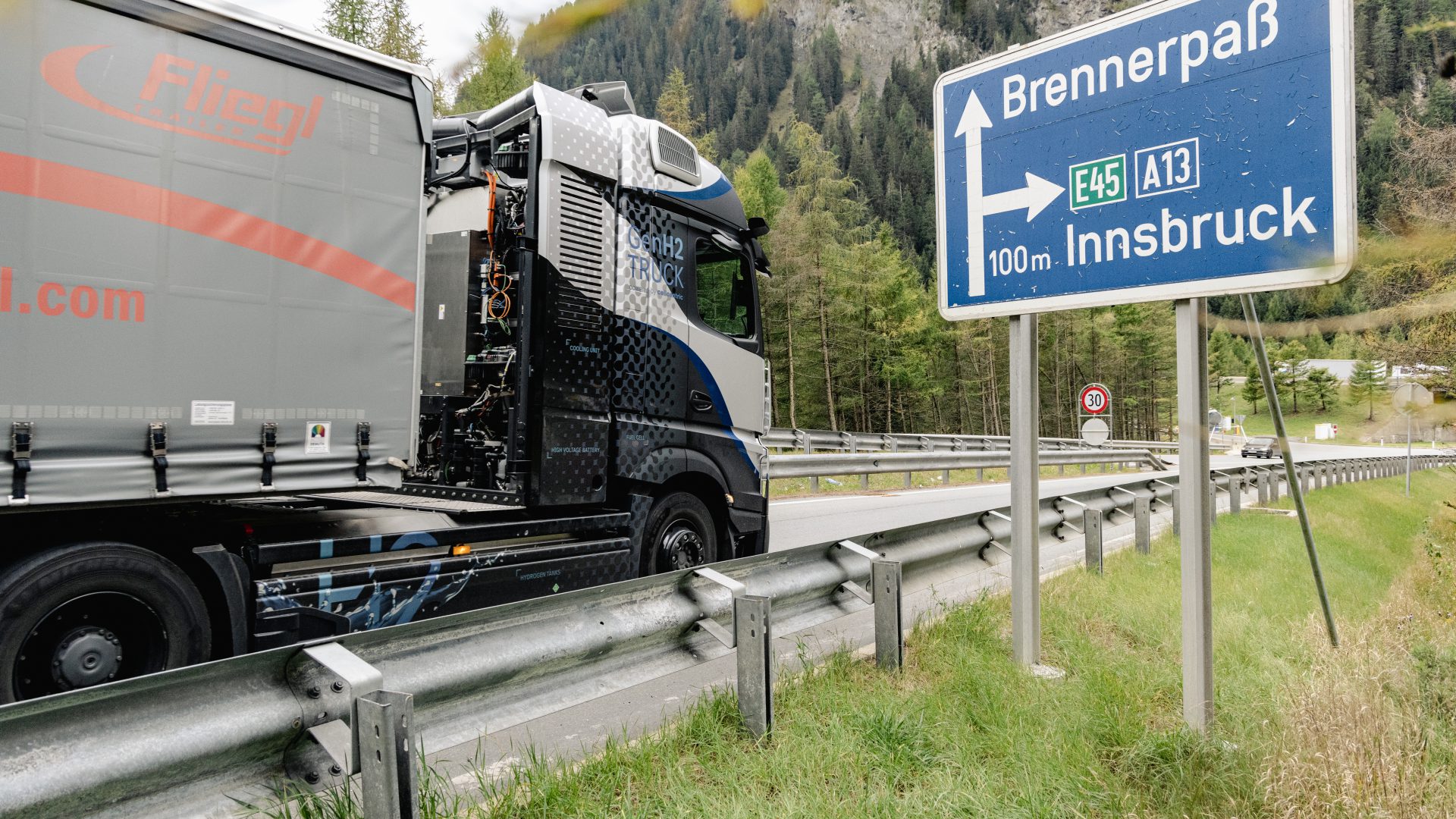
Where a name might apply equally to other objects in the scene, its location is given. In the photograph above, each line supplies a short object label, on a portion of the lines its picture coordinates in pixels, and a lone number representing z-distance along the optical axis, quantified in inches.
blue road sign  131.8
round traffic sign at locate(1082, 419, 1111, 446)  771.4
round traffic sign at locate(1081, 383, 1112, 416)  916.6
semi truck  136.6
